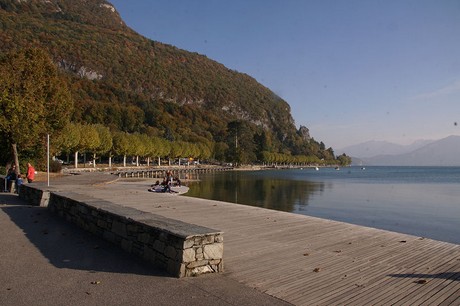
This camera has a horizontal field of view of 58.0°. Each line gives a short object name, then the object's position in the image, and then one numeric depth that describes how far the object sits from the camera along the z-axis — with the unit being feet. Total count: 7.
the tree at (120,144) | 252.83
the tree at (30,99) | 85.61
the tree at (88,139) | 192.44
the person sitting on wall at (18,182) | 65.80
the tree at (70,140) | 161.99
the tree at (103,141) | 222.69
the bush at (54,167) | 141.04
